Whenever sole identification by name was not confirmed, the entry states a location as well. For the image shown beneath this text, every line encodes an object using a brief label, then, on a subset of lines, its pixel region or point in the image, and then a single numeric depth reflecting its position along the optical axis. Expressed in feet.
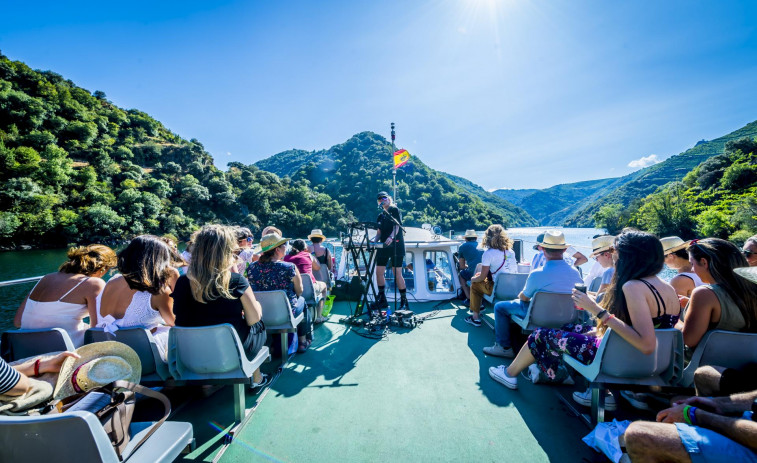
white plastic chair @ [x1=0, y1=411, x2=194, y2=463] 3.12
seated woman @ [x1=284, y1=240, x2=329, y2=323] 12.67
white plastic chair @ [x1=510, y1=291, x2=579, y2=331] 9.24
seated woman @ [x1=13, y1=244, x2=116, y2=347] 6.72
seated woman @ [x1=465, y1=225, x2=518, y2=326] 13.89
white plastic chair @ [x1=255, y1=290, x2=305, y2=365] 9.40
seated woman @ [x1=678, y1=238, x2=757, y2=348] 5.94
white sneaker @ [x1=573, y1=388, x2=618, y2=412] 7.52
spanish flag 23.89
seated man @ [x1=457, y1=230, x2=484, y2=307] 17.33
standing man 14.71
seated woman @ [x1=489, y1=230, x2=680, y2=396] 5.67
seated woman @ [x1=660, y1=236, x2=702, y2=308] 8.43
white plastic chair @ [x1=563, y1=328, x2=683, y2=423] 6.07
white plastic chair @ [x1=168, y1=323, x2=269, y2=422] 6.31
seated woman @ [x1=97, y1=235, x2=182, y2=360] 7.06
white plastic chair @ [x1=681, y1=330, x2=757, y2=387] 5.68
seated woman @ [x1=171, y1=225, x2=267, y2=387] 6.55
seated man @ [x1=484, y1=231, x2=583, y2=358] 9.38
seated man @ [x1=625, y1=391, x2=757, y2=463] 3.82
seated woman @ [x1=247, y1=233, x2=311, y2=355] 10.34
